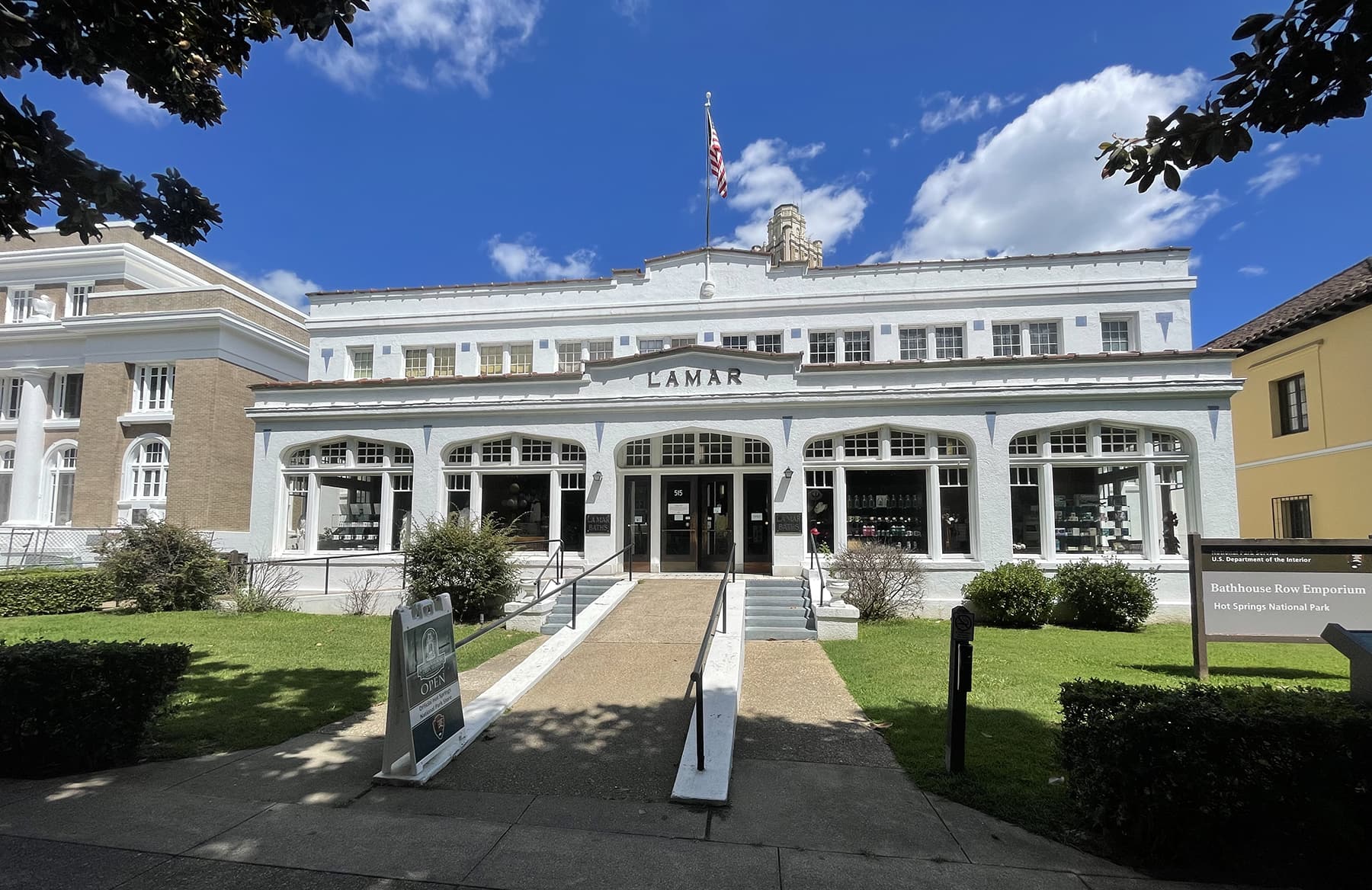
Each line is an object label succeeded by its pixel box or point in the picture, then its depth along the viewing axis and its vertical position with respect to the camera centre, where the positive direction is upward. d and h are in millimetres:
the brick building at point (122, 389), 23406 +4490
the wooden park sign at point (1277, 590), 9156 -973
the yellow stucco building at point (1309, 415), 17703 +2996
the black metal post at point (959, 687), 5691 -1411
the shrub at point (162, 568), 15023 -1239
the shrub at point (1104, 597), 13156 -1537
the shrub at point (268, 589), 15188 -1785
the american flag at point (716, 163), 19750 +10185
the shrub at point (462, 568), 13297 -1070
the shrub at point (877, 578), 13578 -1239
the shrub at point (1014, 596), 13359 -1555
